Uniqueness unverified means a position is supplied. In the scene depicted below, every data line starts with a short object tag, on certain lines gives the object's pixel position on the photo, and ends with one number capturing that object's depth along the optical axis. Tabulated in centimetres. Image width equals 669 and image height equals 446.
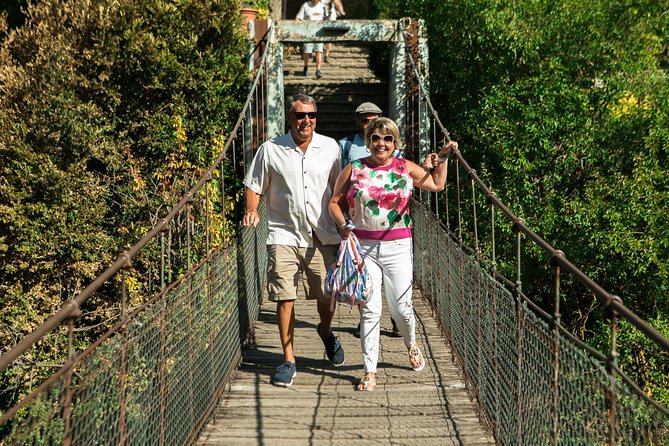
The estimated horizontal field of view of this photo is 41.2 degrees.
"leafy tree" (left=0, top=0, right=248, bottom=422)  852
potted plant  1075
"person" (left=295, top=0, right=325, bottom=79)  1156
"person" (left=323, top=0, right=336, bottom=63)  1220
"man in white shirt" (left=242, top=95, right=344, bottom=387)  423
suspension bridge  256
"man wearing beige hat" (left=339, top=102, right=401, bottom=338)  499
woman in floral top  403
